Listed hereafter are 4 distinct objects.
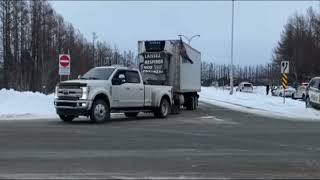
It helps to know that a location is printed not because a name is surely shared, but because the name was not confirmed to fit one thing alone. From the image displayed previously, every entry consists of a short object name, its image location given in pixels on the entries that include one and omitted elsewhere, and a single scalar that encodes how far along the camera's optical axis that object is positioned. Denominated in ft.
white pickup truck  75.61
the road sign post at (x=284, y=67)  131.44
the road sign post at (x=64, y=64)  104.01
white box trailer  103.71
